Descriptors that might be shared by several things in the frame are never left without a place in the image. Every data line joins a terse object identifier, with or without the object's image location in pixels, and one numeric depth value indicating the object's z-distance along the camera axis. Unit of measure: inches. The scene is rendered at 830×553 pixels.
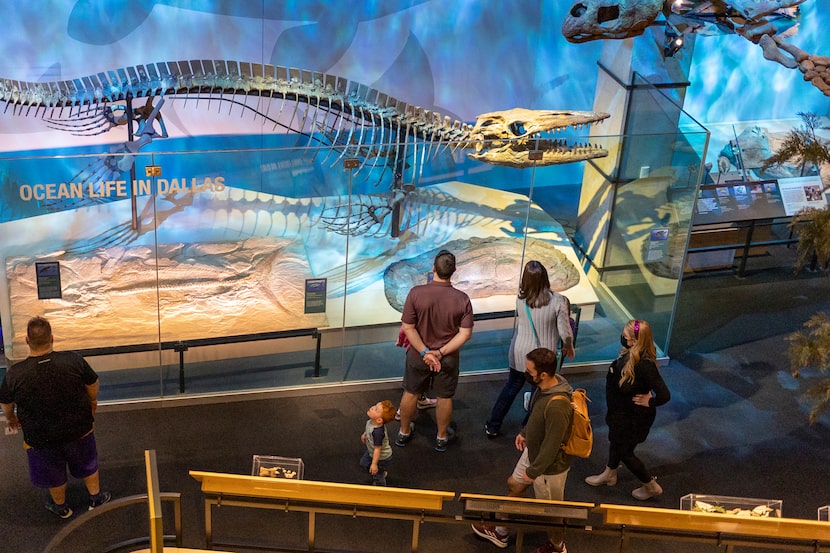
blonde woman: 222.4
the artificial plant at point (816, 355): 250.1
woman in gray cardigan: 243.6
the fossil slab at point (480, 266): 287.9
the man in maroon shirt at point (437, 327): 237.5
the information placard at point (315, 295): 277.1
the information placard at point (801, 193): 402.0
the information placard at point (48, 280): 250.4
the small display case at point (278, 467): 190.2
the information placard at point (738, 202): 382.9
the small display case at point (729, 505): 185.0
